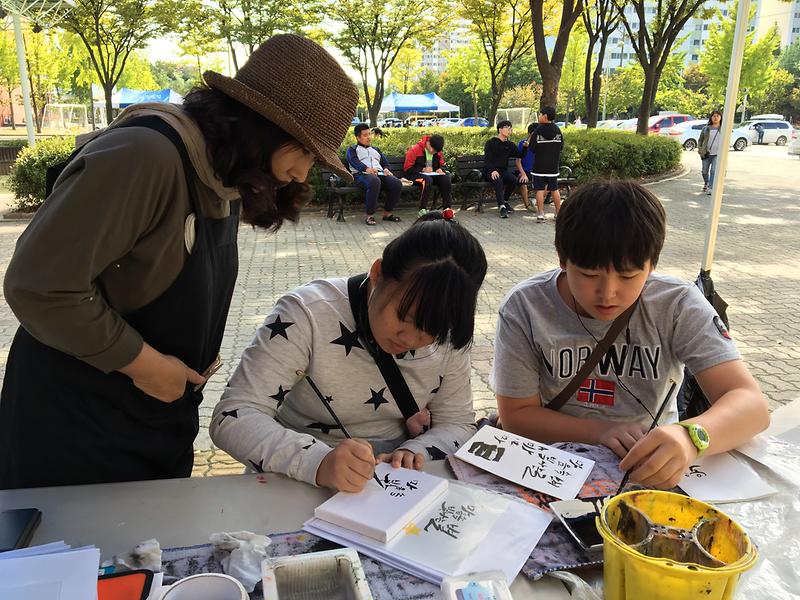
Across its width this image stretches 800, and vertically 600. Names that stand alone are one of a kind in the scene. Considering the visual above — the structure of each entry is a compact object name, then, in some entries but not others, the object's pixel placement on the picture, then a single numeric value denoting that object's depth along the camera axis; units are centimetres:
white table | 111
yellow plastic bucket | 82
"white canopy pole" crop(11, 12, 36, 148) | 992
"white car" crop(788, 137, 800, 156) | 2166
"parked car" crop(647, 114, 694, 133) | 2914
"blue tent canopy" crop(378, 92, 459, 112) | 3066
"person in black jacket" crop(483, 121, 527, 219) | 988
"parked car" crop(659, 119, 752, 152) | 2581
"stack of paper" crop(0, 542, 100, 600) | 79
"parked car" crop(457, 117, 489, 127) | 3559
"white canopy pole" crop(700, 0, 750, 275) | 280
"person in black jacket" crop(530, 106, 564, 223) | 905
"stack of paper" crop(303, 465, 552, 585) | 104
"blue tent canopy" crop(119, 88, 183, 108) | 2520
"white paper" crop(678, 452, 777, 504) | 130
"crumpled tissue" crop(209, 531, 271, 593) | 98
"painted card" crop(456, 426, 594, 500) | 131
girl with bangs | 136
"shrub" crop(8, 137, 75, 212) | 866
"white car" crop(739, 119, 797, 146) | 2914
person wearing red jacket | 963
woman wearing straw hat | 112
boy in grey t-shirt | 153
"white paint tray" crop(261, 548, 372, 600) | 87
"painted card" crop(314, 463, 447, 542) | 111
